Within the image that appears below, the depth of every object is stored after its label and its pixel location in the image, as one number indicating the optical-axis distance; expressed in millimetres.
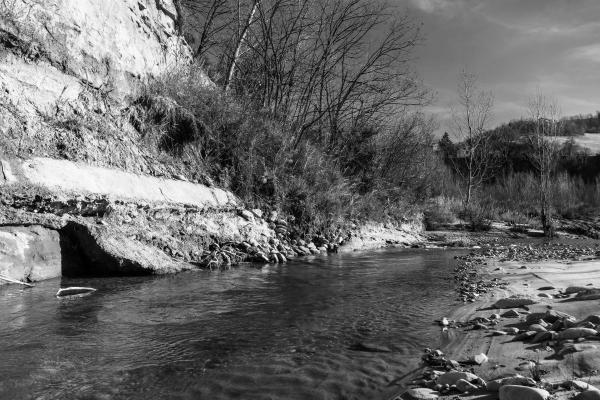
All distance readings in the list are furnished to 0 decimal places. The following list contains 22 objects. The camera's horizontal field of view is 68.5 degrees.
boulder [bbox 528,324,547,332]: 3110
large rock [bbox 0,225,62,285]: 4738
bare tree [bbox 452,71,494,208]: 22825
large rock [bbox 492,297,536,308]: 4062
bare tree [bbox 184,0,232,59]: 15068
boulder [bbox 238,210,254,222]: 8602
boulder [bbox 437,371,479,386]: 2373
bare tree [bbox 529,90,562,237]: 16938
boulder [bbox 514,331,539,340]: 3039
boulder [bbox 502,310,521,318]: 3712
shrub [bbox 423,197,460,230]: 16000
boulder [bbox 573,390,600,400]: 1910
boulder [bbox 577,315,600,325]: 2979
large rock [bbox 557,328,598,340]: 2765
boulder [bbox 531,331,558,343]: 2936
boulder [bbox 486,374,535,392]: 2191
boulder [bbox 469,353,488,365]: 2730
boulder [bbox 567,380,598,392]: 2032
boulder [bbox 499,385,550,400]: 1950
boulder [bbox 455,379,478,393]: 2266
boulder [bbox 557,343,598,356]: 2572
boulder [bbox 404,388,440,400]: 2260
